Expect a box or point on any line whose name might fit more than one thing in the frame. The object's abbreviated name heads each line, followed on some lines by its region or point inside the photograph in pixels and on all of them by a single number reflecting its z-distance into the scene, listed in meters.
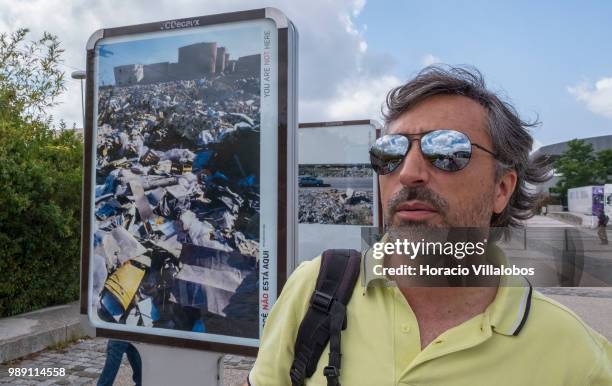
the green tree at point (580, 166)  36.81
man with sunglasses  1.25
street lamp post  10.29
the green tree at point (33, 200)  5.47
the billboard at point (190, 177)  2.38
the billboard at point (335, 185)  6.62
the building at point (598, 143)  51.04
